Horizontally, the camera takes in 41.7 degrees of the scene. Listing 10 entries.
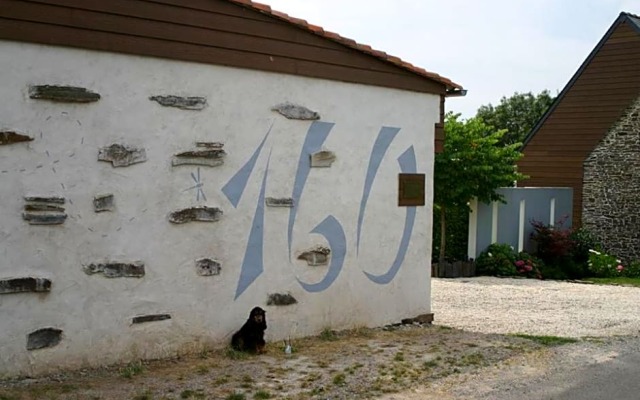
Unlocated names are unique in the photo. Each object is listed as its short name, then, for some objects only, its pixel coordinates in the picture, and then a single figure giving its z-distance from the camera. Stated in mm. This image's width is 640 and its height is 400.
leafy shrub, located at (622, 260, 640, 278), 23188
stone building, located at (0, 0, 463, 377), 7527
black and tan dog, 8875
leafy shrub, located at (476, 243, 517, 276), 19828
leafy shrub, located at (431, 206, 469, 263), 20547
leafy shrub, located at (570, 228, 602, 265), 22312
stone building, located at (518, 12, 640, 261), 24891
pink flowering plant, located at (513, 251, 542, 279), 19953
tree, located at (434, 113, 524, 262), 19688
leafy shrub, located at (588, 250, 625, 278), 22031
